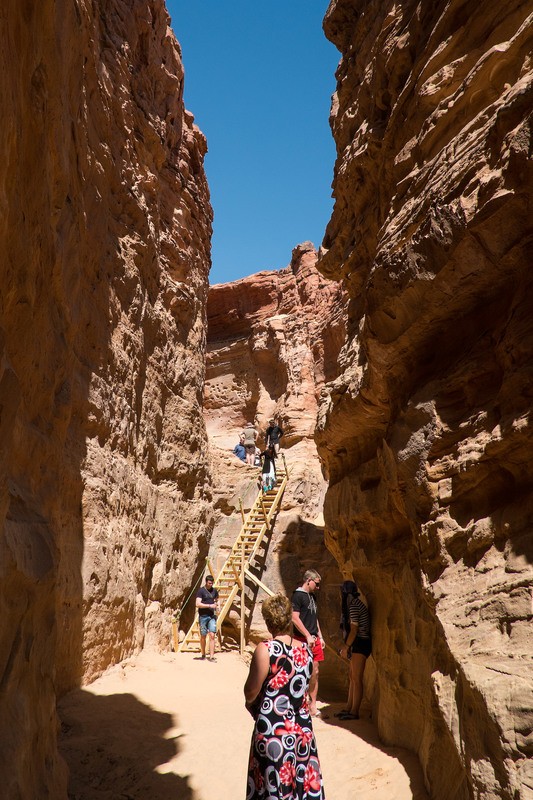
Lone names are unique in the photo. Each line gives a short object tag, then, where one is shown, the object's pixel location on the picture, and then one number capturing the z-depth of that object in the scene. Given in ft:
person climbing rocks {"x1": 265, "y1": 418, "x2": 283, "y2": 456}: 56.24
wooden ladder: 35.78
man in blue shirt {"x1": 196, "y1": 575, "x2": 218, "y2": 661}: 29.63
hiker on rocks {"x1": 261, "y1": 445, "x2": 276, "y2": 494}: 48.08
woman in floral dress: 10.11
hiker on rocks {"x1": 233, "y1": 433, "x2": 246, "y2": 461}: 64.30
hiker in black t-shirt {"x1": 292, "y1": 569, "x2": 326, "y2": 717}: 19.93
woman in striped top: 20.68
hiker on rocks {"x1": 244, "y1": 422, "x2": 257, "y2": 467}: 65.00
